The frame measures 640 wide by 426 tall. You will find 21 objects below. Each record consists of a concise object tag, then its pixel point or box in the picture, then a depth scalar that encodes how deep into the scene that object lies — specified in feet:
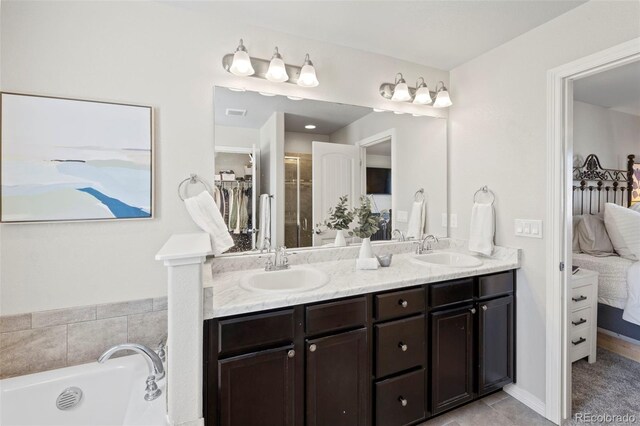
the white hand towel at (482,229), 7.07
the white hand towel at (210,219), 5.58
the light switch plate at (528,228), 6.29
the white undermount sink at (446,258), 6.97
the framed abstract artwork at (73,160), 4.64
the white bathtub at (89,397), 4.21
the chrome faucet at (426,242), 7.80
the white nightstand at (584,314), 7.77
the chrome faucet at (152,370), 4.32
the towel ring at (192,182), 5.65
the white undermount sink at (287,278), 5.47
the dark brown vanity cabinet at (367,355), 4.21
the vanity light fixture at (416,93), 7.32
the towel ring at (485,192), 7.26
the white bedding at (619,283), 7.93
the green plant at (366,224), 6.57
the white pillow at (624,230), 9.02
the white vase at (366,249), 6.45
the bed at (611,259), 8.07
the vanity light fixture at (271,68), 5.70
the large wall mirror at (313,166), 6.15
